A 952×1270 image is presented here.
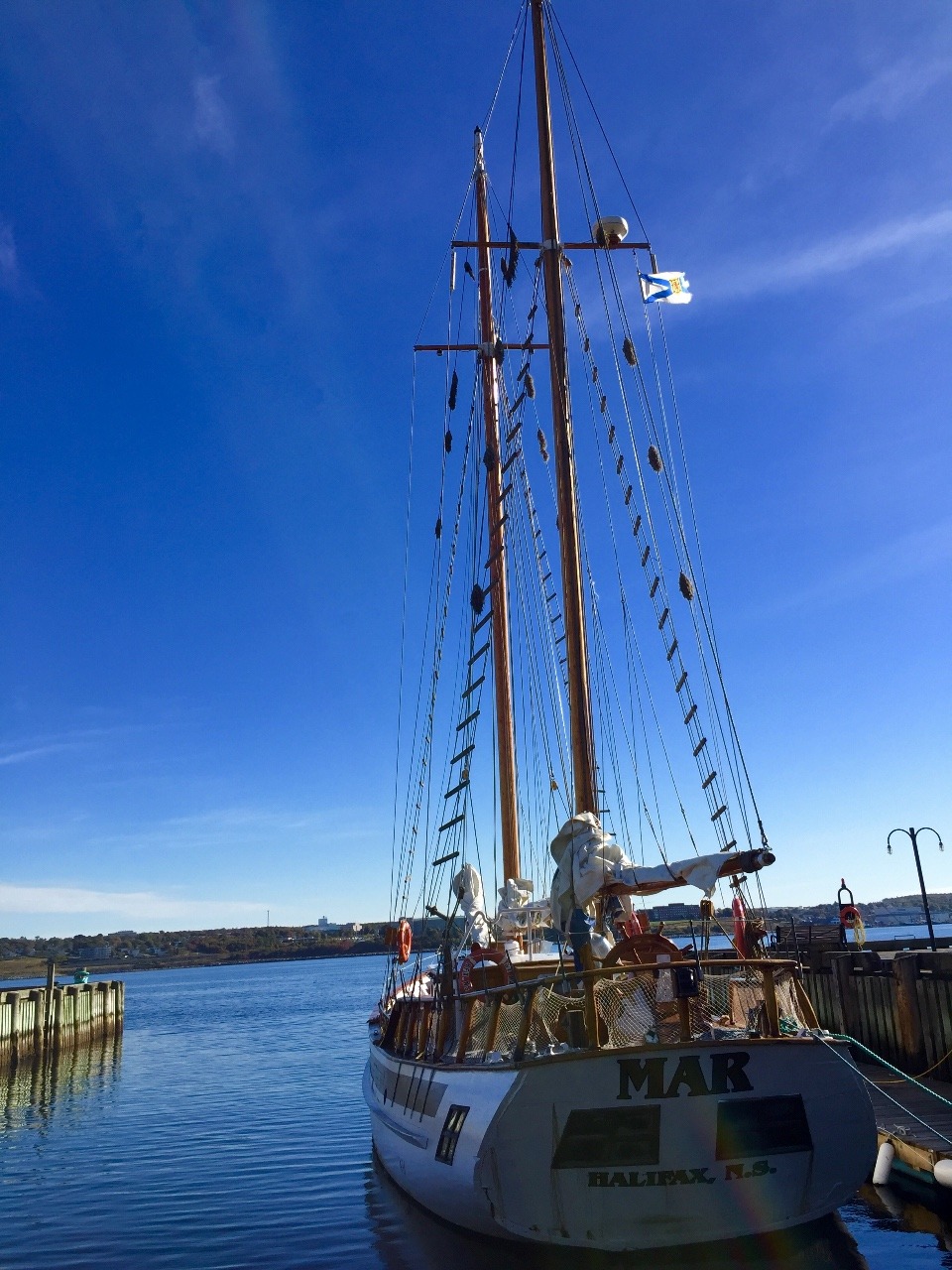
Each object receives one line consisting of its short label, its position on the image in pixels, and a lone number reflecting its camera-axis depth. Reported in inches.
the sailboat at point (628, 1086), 411.2
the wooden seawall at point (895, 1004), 810.2
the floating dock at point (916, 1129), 510.0
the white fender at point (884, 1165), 548.4
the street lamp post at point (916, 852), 1211.7
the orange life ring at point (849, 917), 1253.7
